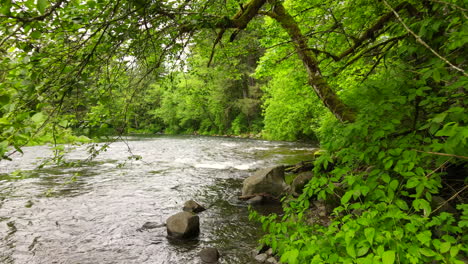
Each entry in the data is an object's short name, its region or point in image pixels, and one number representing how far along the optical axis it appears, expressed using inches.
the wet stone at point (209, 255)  206.2
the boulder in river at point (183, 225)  243.8
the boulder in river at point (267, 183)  344.8
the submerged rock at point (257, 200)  328.8
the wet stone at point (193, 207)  310.0
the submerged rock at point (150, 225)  269.1
